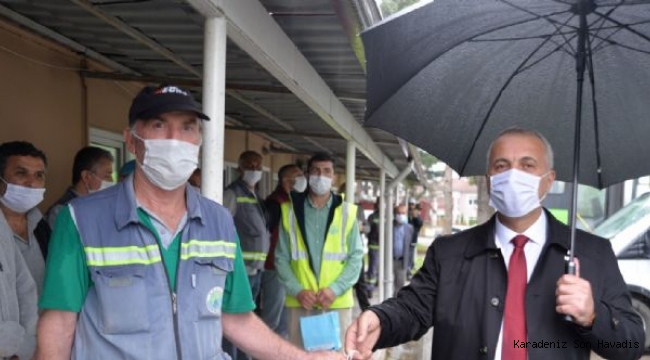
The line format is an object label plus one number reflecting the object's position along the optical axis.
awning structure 3.04
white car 7.24
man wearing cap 1.54
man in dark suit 1.76
